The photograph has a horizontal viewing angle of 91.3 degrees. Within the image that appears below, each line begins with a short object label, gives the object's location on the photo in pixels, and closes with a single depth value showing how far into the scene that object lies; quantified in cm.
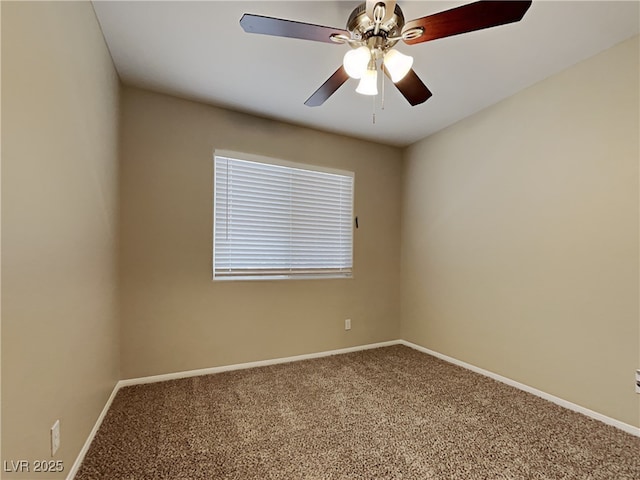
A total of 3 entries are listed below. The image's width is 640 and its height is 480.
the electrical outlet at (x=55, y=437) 129
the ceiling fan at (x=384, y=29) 131
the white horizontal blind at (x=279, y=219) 297
